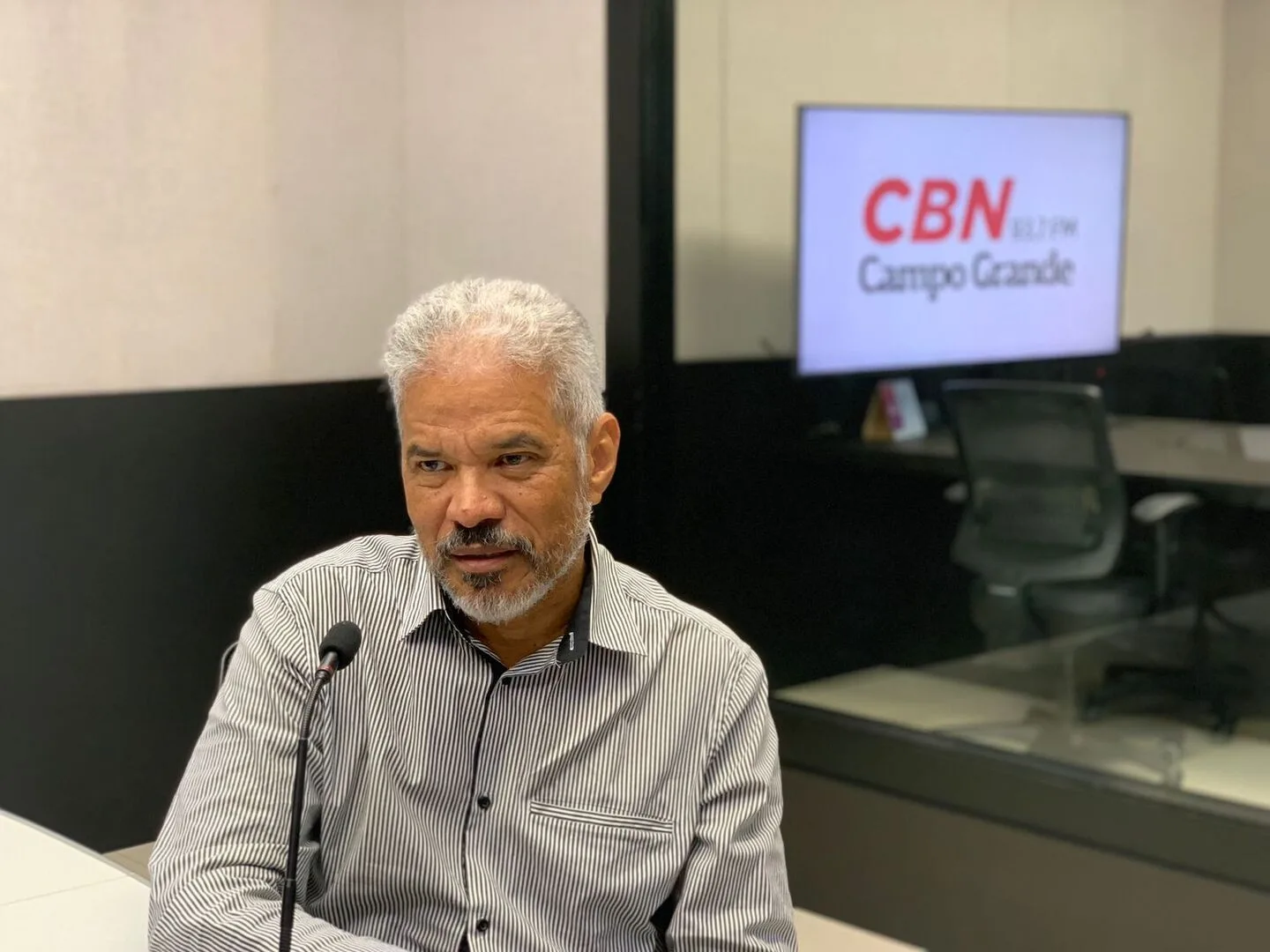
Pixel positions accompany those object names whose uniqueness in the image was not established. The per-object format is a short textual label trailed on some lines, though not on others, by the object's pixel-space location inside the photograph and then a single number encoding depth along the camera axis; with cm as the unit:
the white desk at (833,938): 208
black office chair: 308
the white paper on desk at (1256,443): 277
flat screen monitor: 298
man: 157
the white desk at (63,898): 167
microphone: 136
